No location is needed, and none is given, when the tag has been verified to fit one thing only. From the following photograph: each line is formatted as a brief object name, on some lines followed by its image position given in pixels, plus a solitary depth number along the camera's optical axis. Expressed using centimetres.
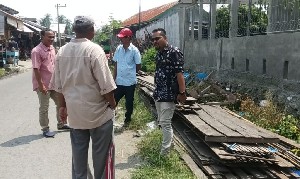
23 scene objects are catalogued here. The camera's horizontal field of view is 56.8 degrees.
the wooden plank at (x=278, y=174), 333
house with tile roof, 1230
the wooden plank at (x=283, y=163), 351
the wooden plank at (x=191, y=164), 347
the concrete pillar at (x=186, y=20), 1216
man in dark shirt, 371
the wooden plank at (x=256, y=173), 336
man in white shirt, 268
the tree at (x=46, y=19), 9194
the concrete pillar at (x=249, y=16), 753
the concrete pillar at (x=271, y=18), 657
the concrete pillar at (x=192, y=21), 1170
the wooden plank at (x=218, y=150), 342
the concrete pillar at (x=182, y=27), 1232
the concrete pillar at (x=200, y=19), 1093
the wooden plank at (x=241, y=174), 337
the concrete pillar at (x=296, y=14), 572
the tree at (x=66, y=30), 5172
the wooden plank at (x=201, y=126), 382
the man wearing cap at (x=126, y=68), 519
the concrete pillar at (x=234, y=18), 830
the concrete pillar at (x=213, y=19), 980
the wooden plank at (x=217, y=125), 372
